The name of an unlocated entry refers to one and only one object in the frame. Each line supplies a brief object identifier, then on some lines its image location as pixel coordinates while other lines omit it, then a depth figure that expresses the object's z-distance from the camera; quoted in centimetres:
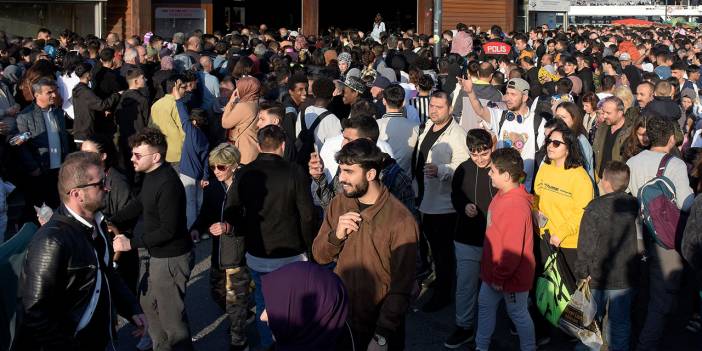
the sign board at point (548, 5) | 3306
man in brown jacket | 458
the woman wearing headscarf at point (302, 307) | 323
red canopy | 4794
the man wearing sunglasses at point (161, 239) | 586
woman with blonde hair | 640
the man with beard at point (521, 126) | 826
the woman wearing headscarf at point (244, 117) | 849
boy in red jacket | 589
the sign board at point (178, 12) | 2331
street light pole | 1711
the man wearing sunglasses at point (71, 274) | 409
